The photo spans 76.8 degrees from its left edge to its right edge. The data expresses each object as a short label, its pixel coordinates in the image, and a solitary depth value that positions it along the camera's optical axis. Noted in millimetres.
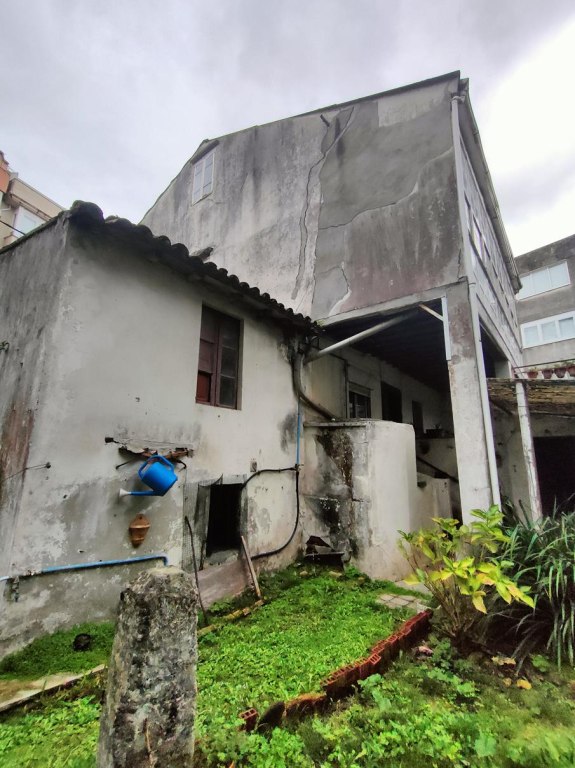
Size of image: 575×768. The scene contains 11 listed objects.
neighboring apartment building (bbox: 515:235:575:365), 19141
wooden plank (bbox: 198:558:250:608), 5316
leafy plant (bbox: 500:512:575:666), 4020
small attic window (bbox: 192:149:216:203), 11133
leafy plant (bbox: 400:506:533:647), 3846
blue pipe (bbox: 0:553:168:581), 3805
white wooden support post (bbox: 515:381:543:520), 6113
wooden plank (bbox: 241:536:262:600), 5623
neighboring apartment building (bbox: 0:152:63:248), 12438
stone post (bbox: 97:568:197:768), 1812
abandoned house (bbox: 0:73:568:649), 4309
